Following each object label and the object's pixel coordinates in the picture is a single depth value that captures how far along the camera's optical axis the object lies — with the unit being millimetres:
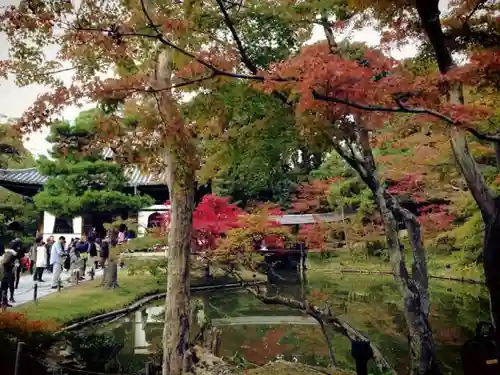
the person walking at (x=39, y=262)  12648
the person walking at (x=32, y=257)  15749
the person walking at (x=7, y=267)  8203
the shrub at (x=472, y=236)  10307
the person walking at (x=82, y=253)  14492
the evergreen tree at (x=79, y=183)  15086
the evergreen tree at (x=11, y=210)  12280
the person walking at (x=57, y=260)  11711
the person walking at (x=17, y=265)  8420
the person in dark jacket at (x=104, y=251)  14281
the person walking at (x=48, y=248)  14117
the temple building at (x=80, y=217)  19516
